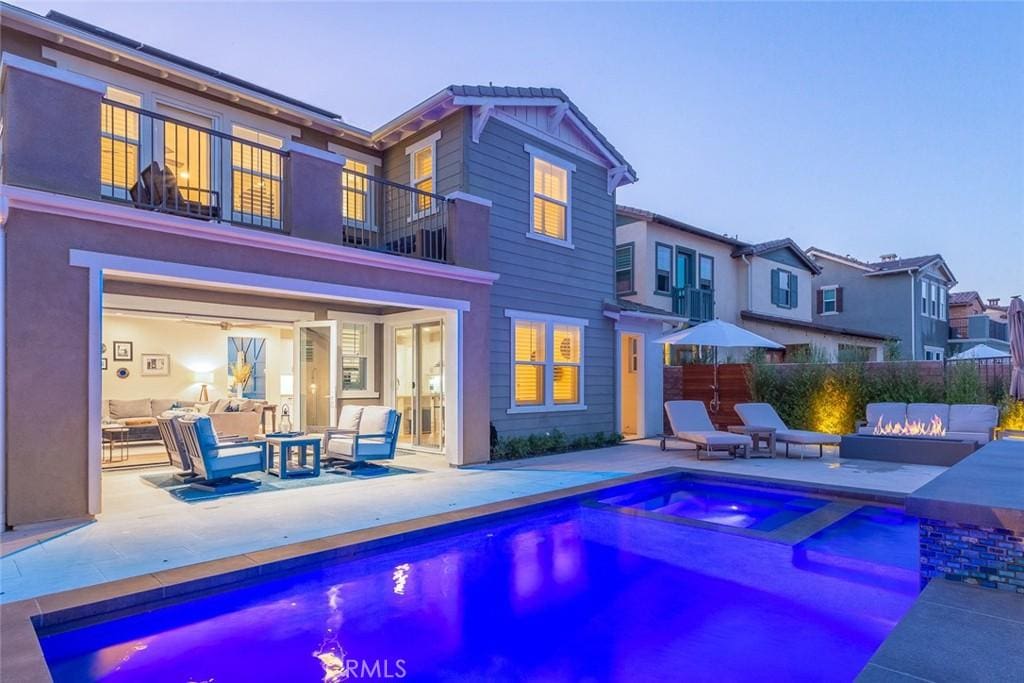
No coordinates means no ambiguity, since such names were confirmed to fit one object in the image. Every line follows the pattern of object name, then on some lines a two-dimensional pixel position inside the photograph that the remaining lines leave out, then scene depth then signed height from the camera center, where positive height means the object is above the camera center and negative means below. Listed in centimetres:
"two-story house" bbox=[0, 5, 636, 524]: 546 +133
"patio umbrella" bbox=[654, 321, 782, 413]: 1196 +57
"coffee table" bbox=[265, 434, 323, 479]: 810 -130
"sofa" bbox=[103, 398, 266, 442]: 956 -88
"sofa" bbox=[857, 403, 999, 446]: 956 -96
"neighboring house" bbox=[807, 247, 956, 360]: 2309 +269
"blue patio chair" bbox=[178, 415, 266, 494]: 700 -112
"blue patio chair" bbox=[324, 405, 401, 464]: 860 -105
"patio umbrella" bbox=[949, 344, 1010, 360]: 1689 +31
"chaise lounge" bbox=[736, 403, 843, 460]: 1028 -110
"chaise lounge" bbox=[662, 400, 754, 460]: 992 -124
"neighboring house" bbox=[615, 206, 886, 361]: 1603 +260
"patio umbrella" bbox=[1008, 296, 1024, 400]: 997 +23
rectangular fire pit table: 920 -144
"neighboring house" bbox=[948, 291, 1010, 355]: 2825 +179
